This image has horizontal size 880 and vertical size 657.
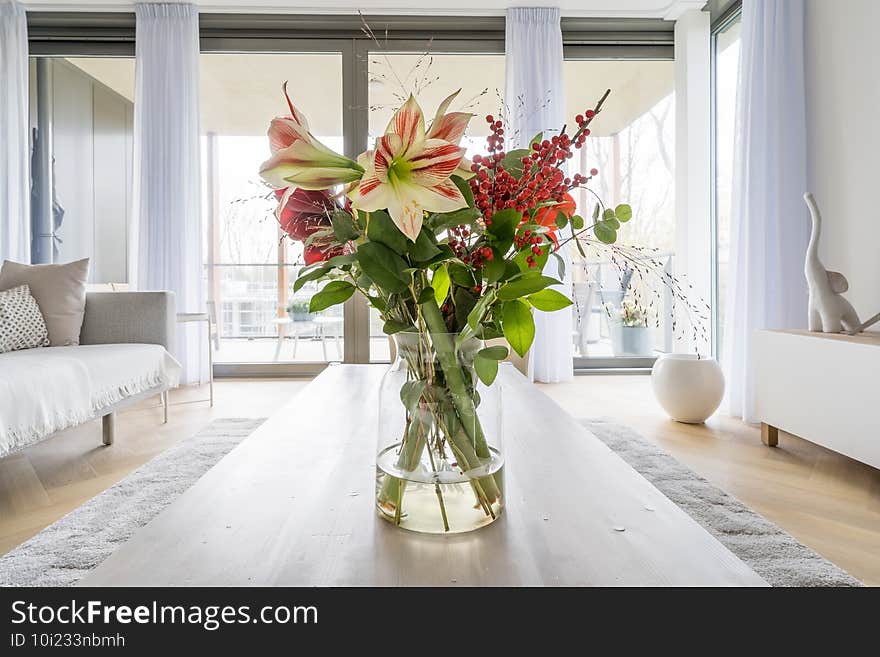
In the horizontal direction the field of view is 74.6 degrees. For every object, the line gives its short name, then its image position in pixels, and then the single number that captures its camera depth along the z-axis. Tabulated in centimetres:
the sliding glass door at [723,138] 406
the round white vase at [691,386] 300
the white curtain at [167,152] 430
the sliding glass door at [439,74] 463
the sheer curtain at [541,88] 439
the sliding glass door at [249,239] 496
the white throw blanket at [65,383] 196
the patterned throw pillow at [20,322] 260
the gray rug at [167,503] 147
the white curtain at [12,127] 429
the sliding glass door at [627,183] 493
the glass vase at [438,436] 70
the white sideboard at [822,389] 209
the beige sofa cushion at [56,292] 281
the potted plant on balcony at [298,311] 516
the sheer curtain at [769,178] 299
